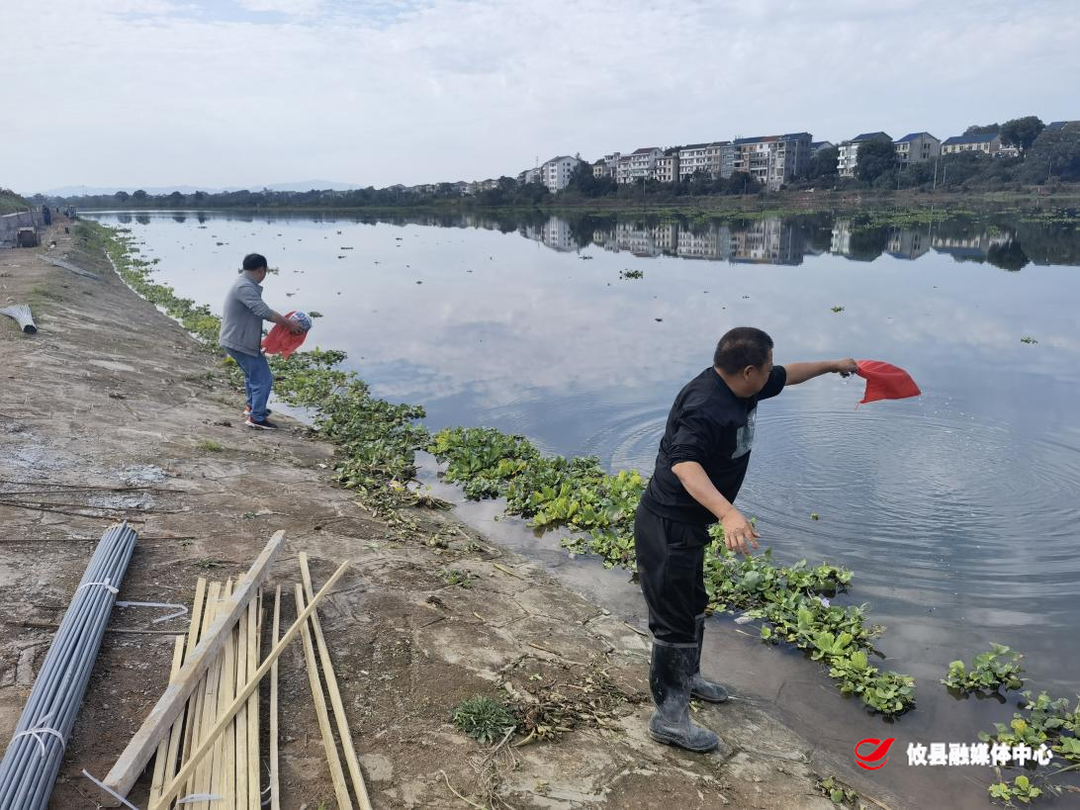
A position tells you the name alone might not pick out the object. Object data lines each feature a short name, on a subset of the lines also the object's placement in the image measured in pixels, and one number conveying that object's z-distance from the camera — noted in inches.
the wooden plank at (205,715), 134.7
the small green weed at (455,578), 239.0
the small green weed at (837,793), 158.4
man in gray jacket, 367.6
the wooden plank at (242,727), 134.5
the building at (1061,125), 3535.9
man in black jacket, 150.8
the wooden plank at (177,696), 130.1
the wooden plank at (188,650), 136.6
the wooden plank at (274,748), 134.5
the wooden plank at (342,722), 136.0
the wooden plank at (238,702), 127.0
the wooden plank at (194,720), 144.2
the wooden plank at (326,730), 134.1
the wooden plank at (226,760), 132.3
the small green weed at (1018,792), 165.2
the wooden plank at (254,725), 133.0
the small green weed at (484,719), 160.9
